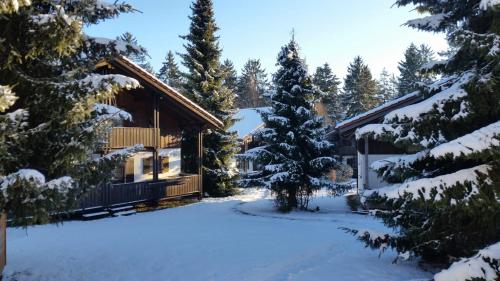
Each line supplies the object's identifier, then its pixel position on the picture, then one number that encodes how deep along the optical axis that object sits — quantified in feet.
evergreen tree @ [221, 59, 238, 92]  205.35
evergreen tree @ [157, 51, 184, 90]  211.00
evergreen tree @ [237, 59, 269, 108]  245.45
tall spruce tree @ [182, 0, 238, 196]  84.84
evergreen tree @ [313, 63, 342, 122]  187.05
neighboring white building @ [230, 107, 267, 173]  122.18
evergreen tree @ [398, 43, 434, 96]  184.15
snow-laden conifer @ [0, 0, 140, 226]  23.04
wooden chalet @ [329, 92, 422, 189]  64.13
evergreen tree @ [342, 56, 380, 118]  166.20
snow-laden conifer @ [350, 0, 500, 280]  14.88
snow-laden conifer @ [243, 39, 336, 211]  61.57
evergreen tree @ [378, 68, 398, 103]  249.12
